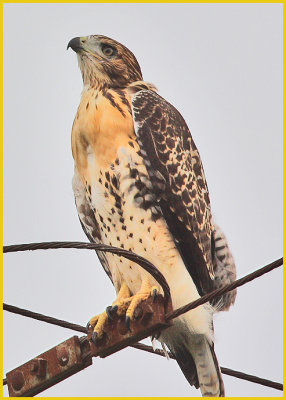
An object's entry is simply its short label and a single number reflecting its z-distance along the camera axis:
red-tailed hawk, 13.44
